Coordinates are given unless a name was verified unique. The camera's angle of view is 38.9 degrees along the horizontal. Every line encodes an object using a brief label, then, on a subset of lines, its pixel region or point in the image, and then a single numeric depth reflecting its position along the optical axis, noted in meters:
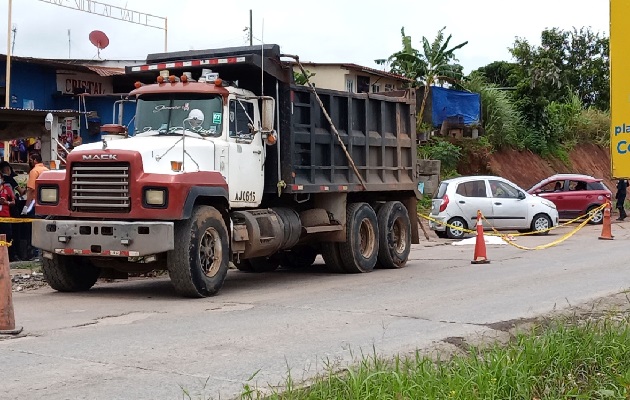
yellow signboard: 6.16
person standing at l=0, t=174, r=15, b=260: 14.77
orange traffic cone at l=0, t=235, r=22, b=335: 8.38
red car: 28.73
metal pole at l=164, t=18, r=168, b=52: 28.53
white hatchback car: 23.23
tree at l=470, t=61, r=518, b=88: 53.89
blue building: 25.41
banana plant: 36.81
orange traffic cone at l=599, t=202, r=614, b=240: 22.09
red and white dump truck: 10.93
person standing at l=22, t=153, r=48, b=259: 14.64
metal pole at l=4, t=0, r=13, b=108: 21.73
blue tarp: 34.25
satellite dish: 29.97
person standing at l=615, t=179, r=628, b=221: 31.17
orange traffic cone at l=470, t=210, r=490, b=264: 16.27
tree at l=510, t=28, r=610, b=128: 47.25
